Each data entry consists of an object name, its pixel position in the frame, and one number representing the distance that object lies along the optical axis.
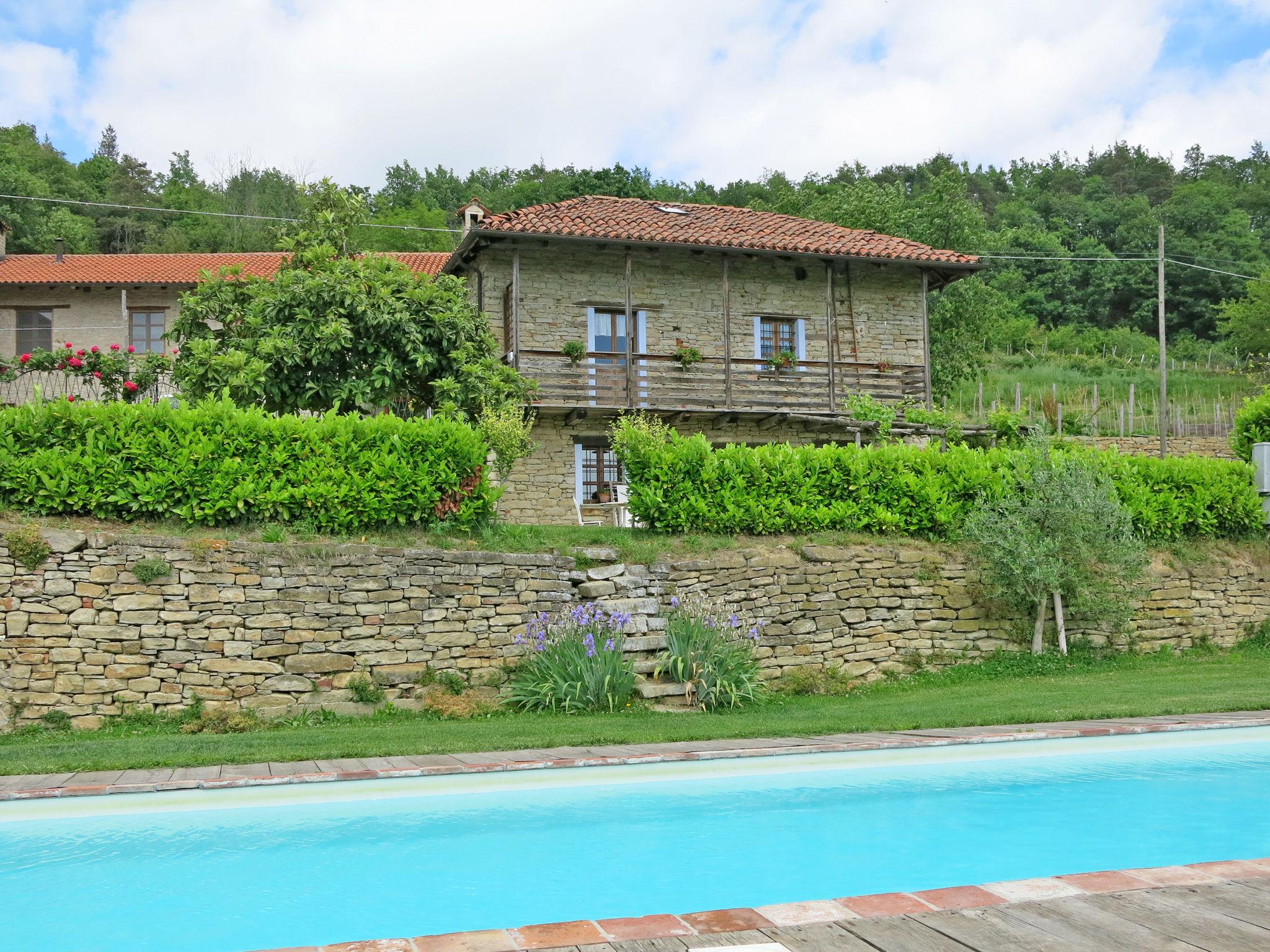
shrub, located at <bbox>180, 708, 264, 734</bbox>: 10.77
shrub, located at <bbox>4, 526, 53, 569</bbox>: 10.92
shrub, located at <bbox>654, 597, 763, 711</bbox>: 12.02
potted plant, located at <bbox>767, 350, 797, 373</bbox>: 22.41
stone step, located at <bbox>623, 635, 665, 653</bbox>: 12.31
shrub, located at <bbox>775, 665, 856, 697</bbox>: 13.32
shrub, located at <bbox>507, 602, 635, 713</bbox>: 11.64
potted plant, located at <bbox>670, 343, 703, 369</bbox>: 21.69
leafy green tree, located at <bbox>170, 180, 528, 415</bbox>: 15.45
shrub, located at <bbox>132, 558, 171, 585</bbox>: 11.23
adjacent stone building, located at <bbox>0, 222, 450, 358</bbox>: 29.19
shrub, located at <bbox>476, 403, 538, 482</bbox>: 15.22
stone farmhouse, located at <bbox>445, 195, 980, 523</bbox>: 21.47
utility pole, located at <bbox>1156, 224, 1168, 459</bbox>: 26.45
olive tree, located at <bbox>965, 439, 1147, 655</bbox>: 14.73
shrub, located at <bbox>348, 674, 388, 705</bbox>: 11.69
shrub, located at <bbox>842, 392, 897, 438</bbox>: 20.58
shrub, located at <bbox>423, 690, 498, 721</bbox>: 11.50
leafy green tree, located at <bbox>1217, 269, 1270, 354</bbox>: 43.09
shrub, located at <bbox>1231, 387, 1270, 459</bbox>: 19.23
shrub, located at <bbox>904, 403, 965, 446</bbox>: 21.03
